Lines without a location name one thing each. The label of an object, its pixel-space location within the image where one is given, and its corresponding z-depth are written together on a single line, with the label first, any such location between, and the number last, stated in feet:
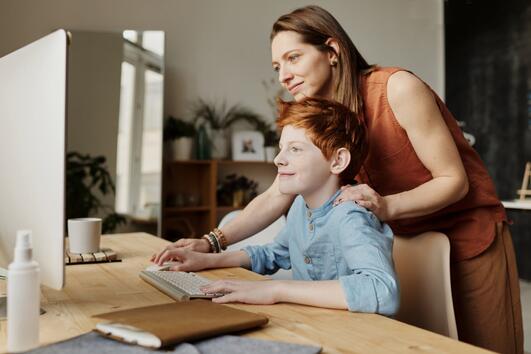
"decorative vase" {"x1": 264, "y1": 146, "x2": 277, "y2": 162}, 17.07
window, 15.14
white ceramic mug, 5.44
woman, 4.63
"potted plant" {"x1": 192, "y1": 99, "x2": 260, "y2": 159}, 16.72
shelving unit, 16.28
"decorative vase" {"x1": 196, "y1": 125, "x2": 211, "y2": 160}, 16.35
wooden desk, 2.68
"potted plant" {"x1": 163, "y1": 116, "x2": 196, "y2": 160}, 15.99
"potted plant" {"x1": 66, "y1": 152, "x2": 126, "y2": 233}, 14.29
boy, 3.34
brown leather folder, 2.55
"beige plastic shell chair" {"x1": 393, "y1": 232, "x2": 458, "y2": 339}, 4.40
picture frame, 16.94
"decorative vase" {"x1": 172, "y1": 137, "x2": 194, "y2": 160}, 15.98
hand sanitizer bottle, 2.45
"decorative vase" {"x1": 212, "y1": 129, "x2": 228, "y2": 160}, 16.71
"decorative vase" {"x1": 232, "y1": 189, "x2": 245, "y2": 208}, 16.71
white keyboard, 3.56
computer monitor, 2.62
